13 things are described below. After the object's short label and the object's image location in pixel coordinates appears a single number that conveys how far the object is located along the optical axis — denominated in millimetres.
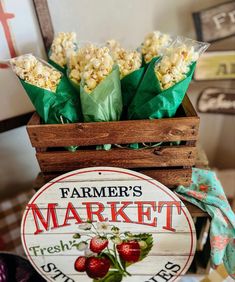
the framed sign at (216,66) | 921
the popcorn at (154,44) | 693
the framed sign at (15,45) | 736
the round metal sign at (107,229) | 635
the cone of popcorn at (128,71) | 652
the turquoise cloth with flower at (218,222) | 650
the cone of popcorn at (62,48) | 703
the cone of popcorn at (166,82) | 568
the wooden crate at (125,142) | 582
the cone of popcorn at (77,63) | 645
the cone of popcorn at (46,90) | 588
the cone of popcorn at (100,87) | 582
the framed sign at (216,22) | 864
